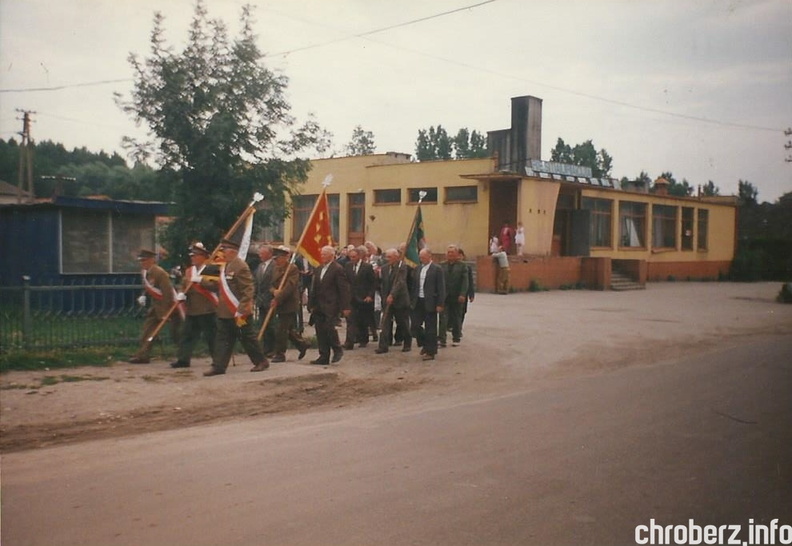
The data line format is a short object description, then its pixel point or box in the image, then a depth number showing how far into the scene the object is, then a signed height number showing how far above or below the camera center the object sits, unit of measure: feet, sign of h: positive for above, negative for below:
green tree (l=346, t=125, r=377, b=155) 202.80 +24.60
